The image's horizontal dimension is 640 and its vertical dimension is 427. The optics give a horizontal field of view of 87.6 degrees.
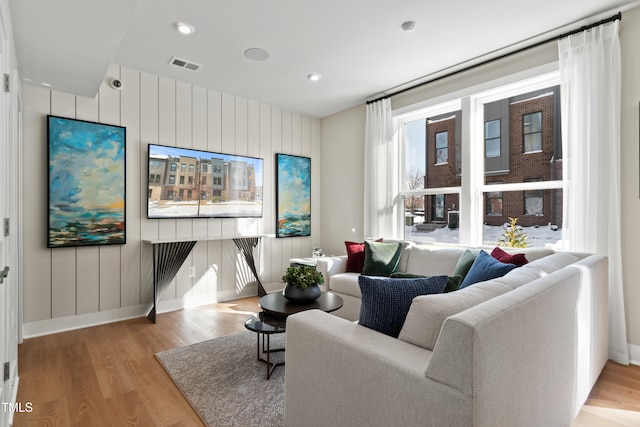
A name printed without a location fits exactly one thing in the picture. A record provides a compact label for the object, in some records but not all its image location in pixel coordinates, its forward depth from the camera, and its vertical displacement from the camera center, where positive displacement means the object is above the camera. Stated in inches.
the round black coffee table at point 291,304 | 91.1 -25.7
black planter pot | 97.8 -23.0
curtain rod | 104.0 +61.6
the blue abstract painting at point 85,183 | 123.7 +12.7
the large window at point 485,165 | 123.1 +21.4
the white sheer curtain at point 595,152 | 101.7 +20.6
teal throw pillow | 107.3 -15.0
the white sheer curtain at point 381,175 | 167.5 +21.3
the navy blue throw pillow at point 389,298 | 54.4 -13.6
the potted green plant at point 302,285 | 98.0 -20.6
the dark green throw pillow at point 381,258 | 137.2 -17.5
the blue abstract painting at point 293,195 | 191.3 +12.1
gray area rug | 74.5 -44.0
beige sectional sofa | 38.5 -20.1
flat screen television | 147.3 +15.5
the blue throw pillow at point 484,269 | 82.2 -13.7
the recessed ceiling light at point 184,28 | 107.6 +61.8
